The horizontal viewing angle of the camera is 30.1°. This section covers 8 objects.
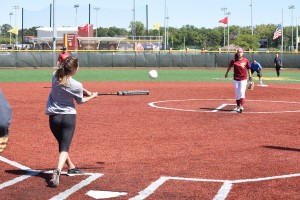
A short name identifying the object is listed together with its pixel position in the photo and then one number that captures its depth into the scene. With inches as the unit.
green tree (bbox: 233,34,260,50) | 4753.0
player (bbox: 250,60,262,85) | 1173.1
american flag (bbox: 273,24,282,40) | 2831.0
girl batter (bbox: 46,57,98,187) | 323.0
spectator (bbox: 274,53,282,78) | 1577.6
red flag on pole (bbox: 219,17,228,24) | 2829.2
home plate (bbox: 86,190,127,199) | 289.1
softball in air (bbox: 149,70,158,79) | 539.1
